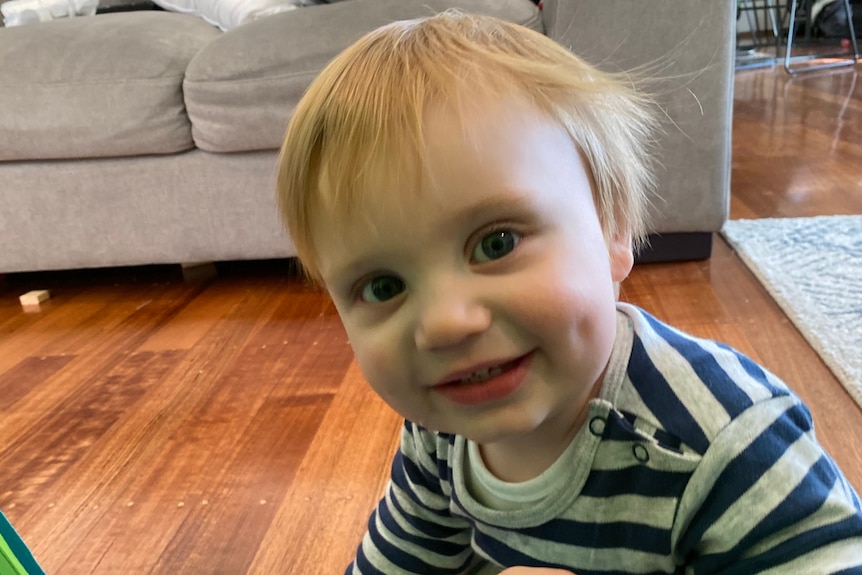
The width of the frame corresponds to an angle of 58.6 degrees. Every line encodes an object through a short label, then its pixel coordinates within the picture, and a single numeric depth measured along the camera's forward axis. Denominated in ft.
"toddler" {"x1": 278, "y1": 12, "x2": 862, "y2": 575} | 1.40
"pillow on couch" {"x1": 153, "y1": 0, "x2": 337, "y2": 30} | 5.04
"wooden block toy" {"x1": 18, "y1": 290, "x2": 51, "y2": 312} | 4.92
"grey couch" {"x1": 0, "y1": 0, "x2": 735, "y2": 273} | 3.91
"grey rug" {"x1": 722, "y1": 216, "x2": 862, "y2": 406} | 3.11
